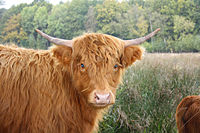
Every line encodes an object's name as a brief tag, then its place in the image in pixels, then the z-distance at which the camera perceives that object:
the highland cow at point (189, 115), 3.30
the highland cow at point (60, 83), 3.39
